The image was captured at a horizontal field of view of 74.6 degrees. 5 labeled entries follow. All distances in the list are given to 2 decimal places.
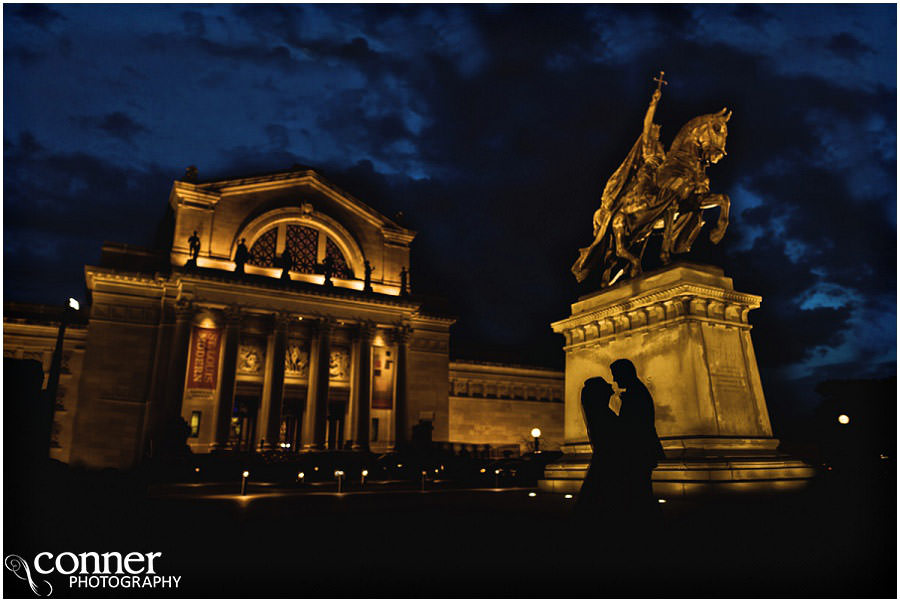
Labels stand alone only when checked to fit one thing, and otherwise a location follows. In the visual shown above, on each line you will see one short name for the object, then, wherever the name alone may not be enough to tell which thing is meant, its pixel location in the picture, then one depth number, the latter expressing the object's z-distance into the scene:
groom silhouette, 5.93
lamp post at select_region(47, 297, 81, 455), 11.88
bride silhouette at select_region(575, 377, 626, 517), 5.97
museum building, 37.97
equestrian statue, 13.29
